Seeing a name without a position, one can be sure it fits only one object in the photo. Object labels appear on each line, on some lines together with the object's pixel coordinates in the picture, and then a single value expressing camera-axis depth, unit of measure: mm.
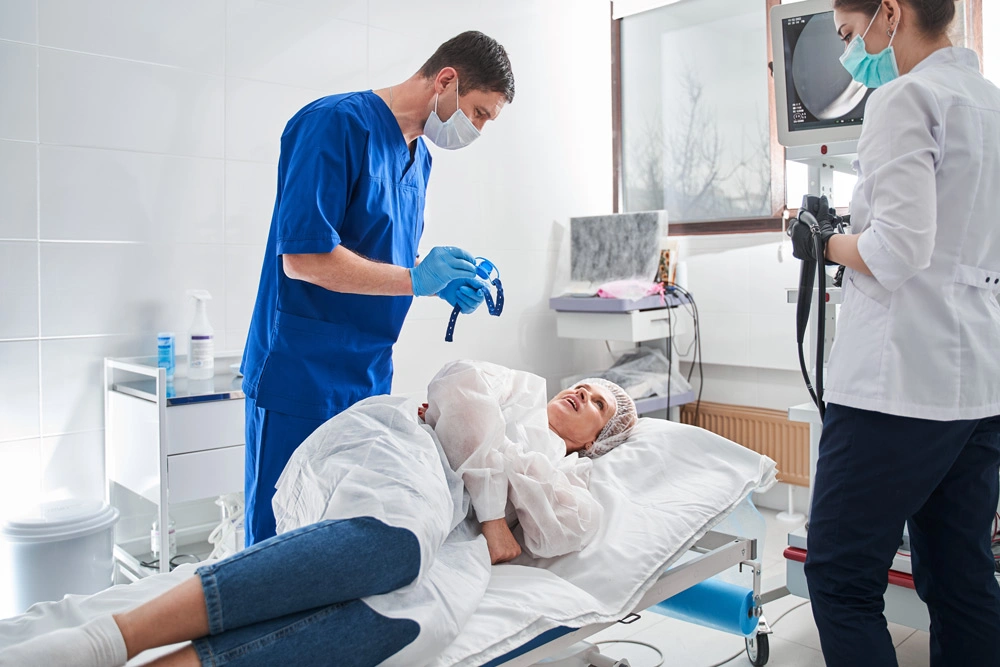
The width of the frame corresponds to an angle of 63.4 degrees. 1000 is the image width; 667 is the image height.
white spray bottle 2527
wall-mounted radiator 3512
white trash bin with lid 2148
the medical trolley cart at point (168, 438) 2262
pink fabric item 3504
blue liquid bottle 2506
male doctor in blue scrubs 1601
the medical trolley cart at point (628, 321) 3438
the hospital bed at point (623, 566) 1302
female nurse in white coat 1395
